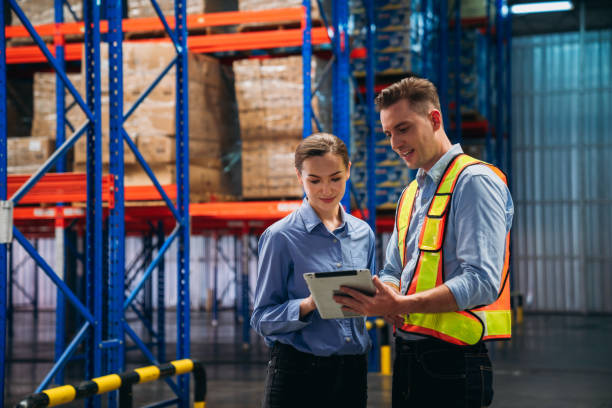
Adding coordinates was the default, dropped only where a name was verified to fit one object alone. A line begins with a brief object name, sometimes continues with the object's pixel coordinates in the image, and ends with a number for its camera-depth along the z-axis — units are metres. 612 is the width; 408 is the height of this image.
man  2.34
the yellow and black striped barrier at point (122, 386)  4.08
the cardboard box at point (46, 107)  9.96
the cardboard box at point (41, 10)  10.24
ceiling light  20.77
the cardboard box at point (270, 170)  9.20
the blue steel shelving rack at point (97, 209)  4.74
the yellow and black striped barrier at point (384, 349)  9.81
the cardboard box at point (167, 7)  9.70
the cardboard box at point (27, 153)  9.33
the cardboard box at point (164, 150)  8.91
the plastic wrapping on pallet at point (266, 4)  9.18
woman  2.76
